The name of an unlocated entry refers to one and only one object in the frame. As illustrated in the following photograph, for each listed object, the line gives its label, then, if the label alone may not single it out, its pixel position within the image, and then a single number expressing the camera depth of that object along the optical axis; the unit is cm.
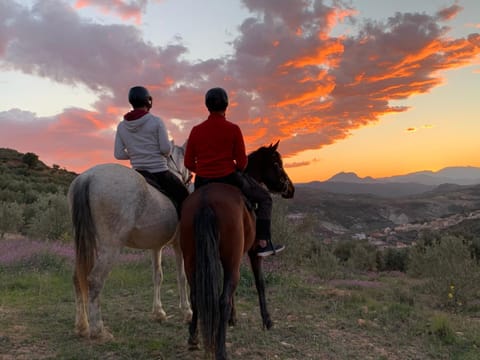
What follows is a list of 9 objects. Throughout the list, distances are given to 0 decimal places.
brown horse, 430
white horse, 493
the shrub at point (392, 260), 2281
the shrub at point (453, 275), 962
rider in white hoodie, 557
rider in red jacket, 503
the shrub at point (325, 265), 1348
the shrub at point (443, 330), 644
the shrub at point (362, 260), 2205
